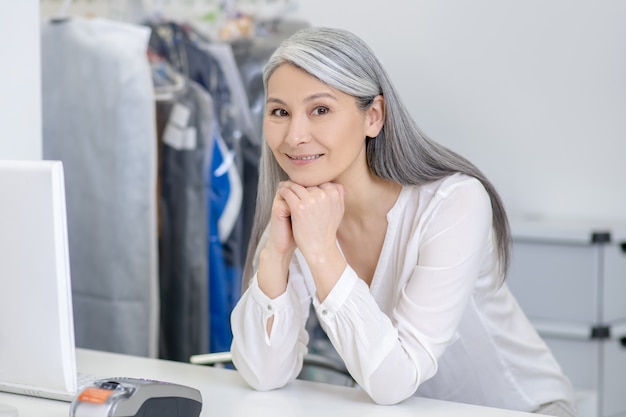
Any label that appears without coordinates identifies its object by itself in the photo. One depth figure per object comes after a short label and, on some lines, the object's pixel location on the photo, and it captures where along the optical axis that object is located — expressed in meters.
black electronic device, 1.80
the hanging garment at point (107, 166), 3.34
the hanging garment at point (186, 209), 3.40
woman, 2.07
